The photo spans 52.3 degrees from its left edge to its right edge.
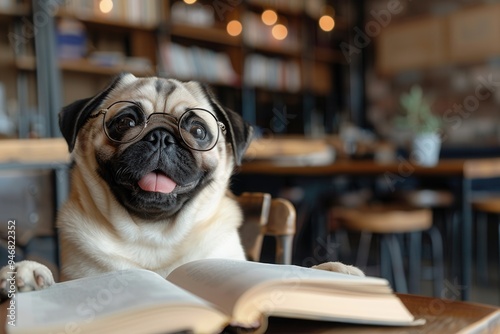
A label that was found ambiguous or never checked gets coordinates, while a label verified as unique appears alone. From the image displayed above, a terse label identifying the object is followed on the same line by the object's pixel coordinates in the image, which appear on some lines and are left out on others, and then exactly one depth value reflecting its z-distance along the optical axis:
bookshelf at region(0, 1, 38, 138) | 3.23
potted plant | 2.88
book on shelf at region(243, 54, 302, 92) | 5.09
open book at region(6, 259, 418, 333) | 0.45
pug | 0.78
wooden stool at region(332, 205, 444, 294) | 2.57
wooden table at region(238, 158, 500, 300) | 2.23
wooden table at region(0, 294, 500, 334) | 0.54
